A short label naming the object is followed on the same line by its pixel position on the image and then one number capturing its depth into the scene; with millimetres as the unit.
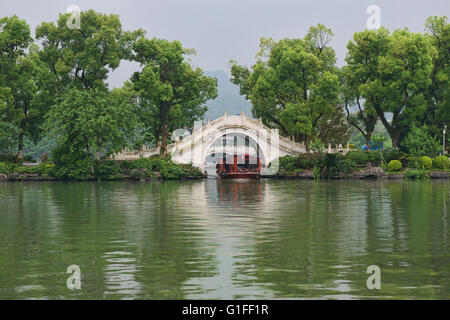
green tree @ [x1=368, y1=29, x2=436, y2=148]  62281
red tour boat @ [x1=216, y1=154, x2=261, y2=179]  61188
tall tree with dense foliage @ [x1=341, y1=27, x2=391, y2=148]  64750
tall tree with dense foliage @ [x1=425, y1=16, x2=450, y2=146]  65500
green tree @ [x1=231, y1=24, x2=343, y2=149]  63803
